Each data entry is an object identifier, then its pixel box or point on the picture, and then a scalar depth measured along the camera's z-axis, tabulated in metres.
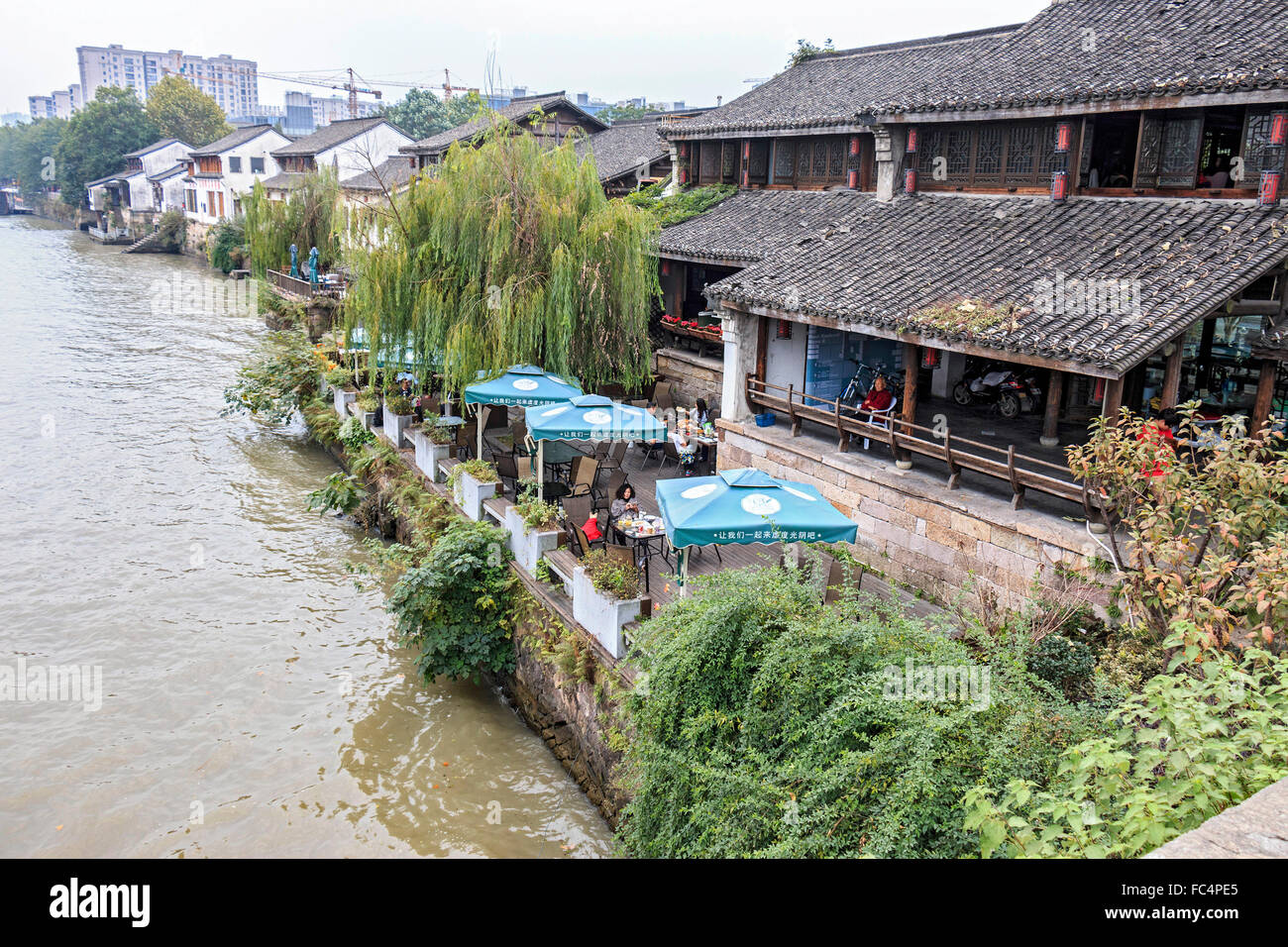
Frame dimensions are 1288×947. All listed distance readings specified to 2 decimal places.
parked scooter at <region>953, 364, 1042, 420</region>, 14.52
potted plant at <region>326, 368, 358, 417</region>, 20.89
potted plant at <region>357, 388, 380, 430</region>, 18.73
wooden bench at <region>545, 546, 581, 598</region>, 10.56
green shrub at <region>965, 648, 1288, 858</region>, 4.16
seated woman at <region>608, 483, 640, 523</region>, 11.40
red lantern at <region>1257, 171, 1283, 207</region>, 10.41
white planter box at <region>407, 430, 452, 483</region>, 15.16
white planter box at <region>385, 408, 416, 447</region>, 17.06
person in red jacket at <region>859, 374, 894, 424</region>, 13.42
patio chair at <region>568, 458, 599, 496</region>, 13.18
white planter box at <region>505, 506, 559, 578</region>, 11.16
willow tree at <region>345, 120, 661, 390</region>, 14.67
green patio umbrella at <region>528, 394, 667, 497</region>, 11.37
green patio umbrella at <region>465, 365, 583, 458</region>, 12.62
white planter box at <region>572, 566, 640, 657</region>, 9.16
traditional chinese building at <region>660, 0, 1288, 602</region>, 9.94
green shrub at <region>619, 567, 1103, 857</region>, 5.58
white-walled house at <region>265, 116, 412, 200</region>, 52.78
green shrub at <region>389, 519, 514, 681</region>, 11.06
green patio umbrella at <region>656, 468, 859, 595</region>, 8.20
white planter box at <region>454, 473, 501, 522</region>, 12.87
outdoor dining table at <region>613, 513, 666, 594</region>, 10.92
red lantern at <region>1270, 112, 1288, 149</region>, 10.26
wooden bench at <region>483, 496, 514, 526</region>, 12.48
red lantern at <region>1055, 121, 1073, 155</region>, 12.27
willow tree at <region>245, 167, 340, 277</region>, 35.97
